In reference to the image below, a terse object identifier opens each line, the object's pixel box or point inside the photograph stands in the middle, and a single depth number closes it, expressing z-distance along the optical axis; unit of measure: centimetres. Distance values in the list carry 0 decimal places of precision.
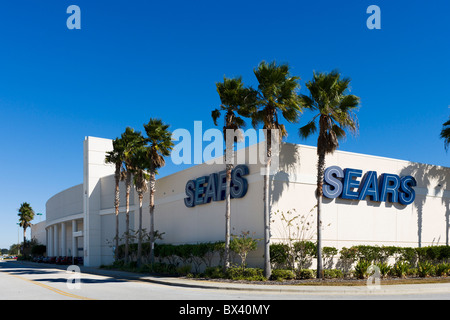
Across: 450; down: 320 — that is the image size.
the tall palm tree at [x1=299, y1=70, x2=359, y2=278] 2497
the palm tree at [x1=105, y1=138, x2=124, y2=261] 3962
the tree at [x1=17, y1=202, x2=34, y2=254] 9119
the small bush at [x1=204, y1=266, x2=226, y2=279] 2586
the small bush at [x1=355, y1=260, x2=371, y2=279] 2508
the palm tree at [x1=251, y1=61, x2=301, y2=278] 2495
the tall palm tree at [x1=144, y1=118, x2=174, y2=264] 3452
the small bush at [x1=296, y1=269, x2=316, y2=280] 2486
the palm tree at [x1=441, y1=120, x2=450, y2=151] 3369
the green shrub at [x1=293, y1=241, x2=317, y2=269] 2609
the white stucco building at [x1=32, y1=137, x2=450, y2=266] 2806
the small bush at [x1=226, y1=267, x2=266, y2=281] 2478
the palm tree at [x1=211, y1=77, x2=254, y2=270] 2595
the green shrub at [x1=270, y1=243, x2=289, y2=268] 2598
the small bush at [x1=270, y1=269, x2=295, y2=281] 2438
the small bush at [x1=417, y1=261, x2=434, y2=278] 2645
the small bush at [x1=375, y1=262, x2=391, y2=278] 2577
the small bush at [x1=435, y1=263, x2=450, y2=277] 2716
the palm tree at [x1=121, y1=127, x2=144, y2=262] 3853
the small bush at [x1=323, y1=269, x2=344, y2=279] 2525
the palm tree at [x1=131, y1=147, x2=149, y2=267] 3710
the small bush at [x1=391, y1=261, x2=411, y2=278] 2627
